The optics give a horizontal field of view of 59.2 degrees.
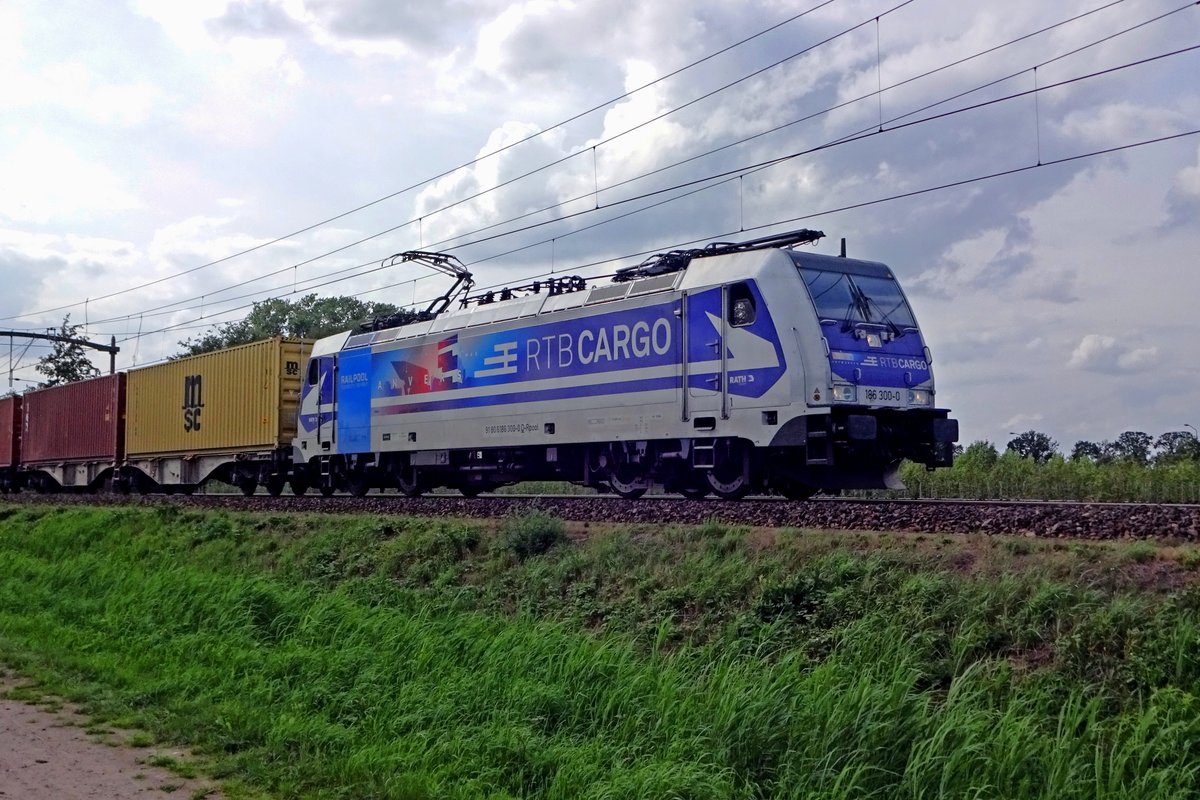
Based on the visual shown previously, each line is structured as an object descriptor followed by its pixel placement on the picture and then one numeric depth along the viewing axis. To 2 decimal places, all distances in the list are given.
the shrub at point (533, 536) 11.41
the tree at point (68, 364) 48.91
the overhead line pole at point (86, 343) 37.05
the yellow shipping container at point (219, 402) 23.38
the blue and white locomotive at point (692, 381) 13.26
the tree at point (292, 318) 53.66
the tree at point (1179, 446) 21.48
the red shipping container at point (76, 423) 29.09
